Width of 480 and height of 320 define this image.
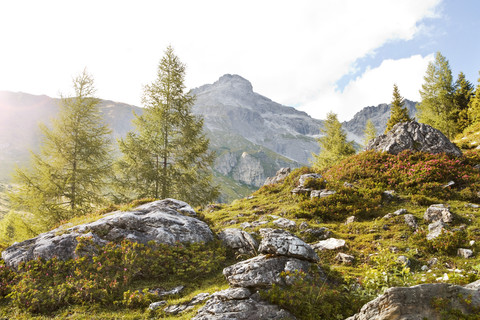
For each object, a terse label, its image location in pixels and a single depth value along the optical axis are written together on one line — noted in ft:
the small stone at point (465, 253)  26.48
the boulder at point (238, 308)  19.31
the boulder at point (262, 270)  22.45
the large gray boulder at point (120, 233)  30.86
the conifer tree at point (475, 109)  99.41
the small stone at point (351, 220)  41.29
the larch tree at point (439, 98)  119.14
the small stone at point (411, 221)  35.25
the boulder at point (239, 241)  34.25
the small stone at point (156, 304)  23.17
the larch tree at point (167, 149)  70.49
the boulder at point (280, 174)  84.03
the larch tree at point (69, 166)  57.06
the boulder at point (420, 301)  14.16
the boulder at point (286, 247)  25.46
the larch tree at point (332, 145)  109.40
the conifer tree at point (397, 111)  138.00
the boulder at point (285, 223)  41.45
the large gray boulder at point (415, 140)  57.82
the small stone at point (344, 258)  29.68
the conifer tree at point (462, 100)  114.83
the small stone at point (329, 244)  33.55
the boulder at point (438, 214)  34.32
